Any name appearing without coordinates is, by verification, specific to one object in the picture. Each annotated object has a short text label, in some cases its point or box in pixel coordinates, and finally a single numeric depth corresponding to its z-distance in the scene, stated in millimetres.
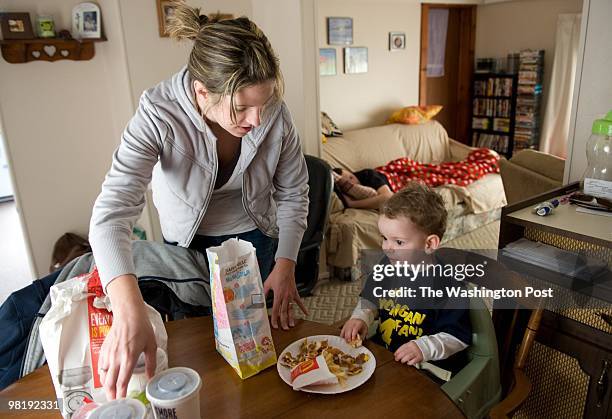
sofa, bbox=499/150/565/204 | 2692
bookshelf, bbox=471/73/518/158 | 5723
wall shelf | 2615
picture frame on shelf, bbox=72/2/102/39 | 2750
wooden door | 5910
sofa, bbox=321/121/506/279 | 3236
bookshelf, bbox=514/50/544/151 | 5453
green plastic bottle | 1602
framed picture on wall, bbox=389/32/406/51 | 5103
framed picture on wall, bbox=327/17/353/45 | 4508
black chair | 2320
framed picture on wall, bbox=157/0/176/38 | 2752
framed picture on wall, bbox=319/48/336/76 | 4531
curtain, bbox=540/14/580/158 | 5102
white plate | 998
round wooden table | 945
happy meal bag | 968
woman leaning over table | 946
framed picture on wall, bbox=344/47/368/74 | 4746
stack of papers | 1525
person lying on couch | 3545
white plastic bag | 873
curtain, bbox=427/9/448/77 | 5578
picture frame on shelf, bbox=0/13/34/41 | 2582
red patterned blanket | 4059
